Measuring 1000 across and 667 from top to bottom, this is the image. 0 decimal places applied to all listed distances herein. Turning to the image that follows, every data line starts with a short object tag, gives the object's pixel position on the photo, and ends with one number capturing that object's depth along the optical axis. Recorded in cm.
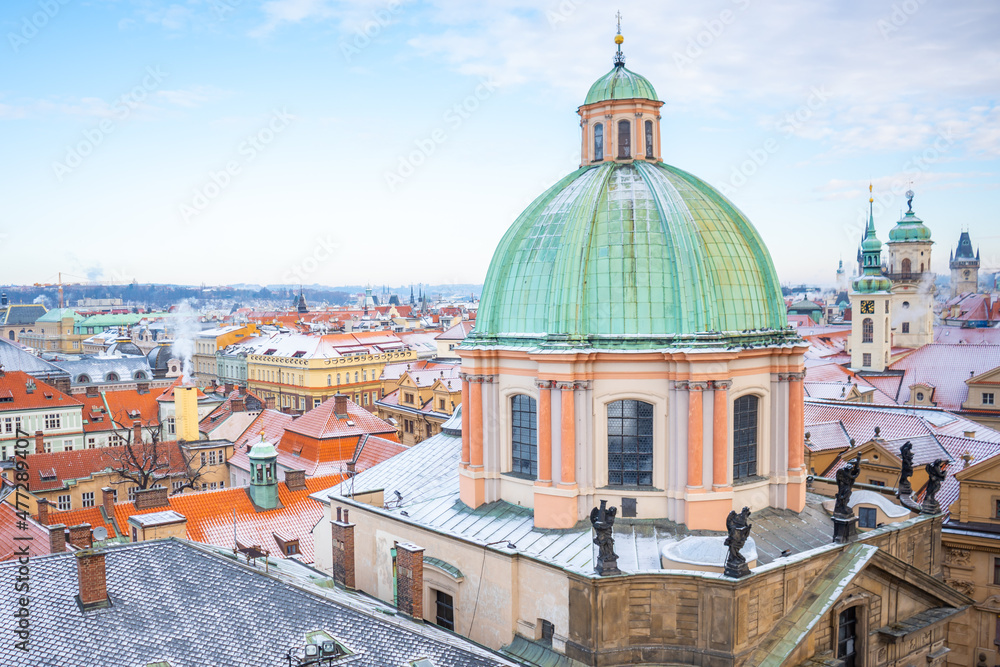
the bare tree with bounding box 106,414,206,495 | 6044
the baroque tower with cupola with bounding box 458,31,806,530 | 2828
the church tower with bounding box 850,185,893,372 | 9600
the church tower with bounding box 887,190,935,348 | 11438
